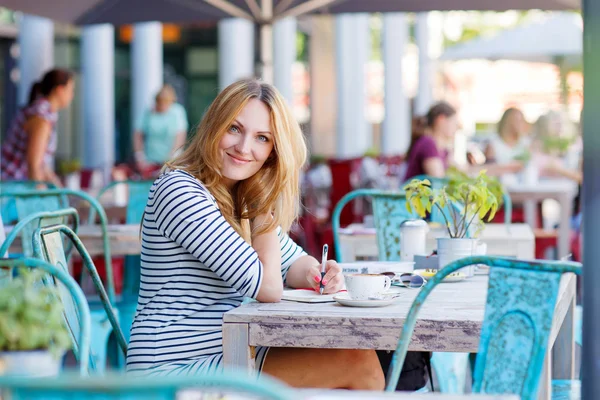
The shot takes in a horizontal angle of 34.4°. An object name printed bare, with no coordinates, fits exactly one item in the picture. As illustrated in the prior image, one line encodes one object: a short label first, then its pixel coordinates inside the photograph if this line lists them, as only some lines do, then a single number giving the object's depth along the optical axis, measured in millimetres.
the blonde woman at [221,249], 2340
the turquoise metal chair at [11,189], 4812
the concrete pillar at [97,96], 9711
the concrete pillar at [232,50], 11148
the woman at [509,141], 8055
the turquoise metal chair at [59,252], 2263
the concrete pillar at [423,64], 22219
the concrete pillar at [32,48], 8719
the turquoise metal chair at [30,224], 2414
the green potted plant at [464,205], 2895
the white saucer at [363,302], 2274
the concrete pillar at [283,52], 15078
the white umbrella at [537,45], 12320
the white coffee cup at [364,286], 2350
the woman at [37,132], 5742
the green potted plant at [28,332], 1261
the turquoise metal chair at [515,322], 1741
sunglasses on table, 2682
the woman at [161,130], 8453
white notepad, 2404
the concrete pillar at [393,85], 18984
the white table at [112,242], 3971
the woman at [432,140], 6262
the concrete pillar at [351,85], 16703
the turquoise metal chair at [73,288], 1723
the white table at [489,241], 3914
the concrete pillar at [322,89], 18938
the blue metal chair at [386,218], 3936
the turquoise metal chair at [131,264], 4078
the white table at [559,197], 6695
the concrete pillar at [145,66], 11062
